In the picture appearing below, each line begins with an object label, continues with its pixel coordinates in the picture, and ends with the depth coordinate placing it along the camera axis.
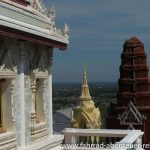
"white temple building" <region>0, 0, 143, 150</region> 8.18
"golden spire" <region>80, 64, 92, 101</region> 29.98
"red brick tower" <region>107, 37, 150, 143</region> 32.12
